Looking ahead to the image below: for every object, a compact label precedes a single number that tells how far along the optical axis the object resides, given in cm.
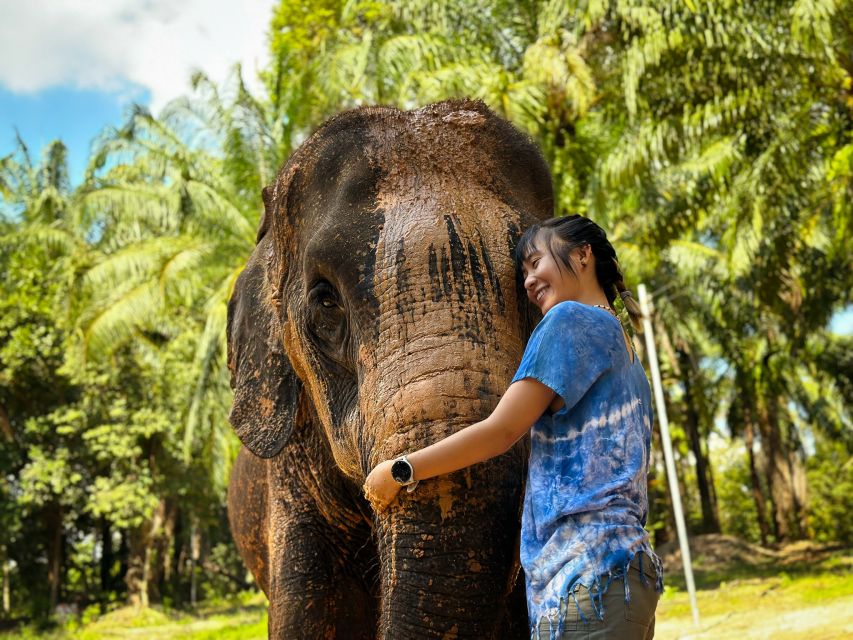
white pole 1256
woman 209
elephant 235
